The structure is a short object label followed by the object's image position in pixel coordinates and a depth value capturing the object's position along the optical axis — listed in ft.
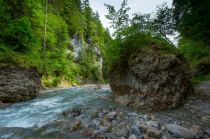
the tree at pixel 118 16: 16.48
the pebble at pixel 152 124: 9.57
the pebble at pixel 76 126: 9.73
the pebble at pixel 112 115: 11.07
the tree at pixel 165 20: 28.28
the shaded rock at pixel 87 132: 9.13
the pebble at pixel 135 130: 8.99
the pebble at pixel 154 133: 8.69
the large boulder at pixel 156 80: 13.65
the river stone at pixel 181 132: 8.75
